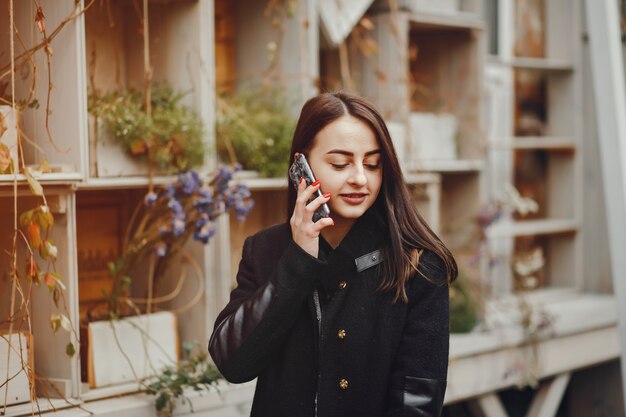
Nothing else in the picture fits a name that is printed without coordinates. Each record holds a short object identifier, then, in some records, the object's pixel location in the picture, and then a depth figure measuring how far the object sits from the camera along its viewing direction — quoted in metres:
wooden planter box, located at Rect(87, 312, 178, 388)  2.61
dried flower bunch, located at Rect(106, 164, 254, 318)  2.67
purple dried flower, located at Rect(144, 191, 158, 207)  2.60
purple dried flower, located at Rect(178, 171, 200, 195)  2.66
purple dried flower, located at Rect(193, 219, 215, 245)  2.68
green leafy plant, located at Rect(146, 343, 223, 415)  2.57
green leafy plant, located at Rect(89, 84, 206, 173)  2.66
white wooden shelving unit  2.48
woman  1.92
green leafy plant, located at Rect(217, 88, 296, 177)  3.05
